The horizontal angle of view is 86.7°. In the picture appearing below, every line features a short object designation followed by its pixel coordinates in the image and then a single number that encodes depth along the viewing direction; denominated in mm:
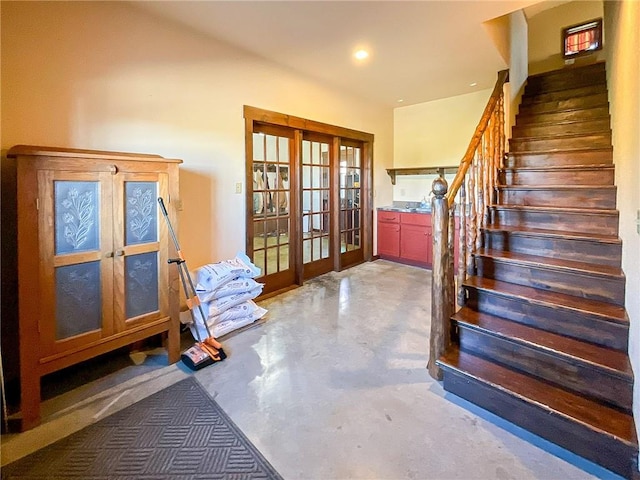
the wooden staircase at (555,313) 1634
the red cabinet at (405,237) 5129
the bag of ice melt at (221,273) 2838
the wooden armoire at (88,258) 1818
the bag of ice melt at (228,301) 2859
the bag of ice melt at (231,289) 2830
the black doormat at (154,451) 1553
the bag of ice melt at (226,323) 2842
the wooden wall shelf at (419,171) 5239
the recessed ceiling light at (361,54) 3440
